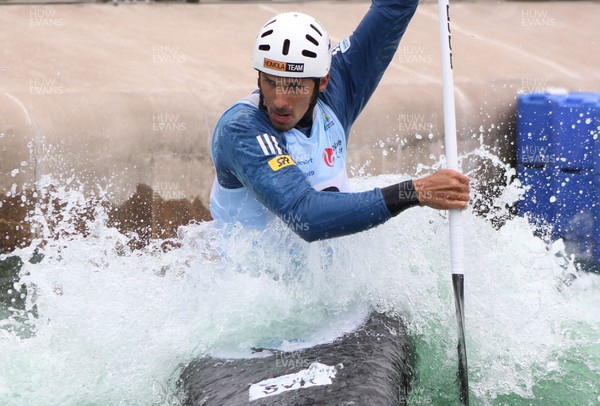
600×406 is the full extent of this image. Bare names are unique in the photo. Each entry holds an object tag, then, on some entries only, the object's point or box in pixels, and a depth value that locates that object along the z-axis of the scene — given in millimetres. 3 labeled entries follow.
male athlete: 8258
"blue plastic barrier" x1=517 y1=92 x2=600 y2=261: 15180
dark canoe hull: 7520
